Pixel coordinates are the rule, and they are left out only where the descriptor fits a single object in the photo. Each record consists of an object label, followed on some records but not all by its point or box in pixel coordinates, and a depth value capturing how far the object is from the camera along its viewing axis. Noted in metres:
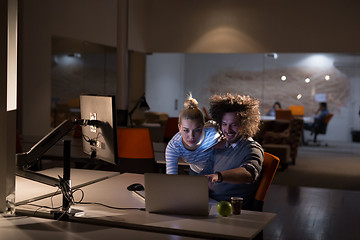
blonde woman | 3.31
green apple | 2.72
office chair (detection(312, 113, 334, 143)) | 11.67
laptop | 2.64
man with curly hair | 3.21
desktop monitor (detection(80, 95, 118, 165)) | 2.88
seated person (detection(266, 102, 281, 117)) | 12.05
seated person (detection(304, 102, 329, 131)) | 11.70
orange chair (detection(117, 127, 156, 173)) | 5.14
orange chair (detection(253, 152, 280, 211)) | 3.31
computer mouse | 3.39
